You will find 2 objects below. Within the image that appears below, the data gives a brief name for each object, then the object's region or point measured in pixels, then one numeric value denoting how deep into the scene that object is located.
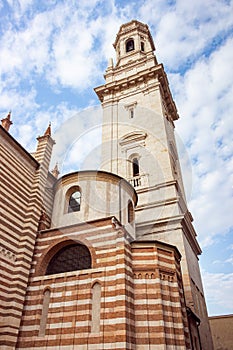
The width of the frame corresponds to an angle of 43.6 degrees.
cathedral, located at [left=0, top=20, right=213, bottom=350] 9.75
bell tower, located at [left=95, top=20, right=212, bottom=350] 16.81
